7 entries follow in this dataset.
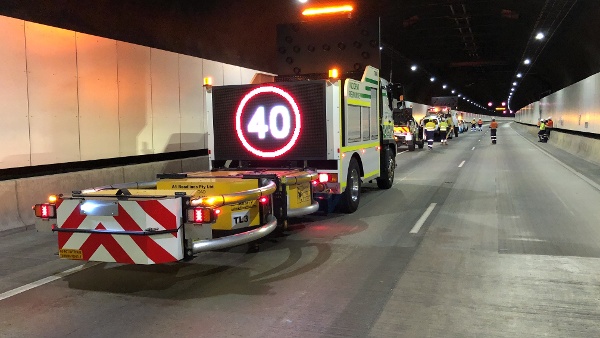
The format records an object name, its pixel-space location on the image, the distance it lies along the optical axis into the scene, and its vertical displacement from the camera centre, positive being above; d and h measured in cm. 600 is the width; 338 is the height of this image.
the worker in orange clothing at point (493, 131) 3647 +0
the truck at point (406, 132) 3089 +3
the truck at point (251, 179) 556 -64
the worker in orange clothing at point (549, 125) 3878 +33
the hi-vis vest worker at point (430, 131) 3281 +7
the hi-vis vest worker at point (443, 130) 4012 +14
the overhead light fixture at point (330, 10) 1201 +281
